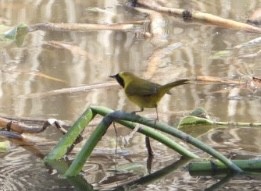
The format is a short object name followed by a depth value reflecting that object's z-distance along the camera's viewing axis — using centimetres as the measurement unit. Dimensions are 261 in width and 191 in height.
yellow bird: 608
